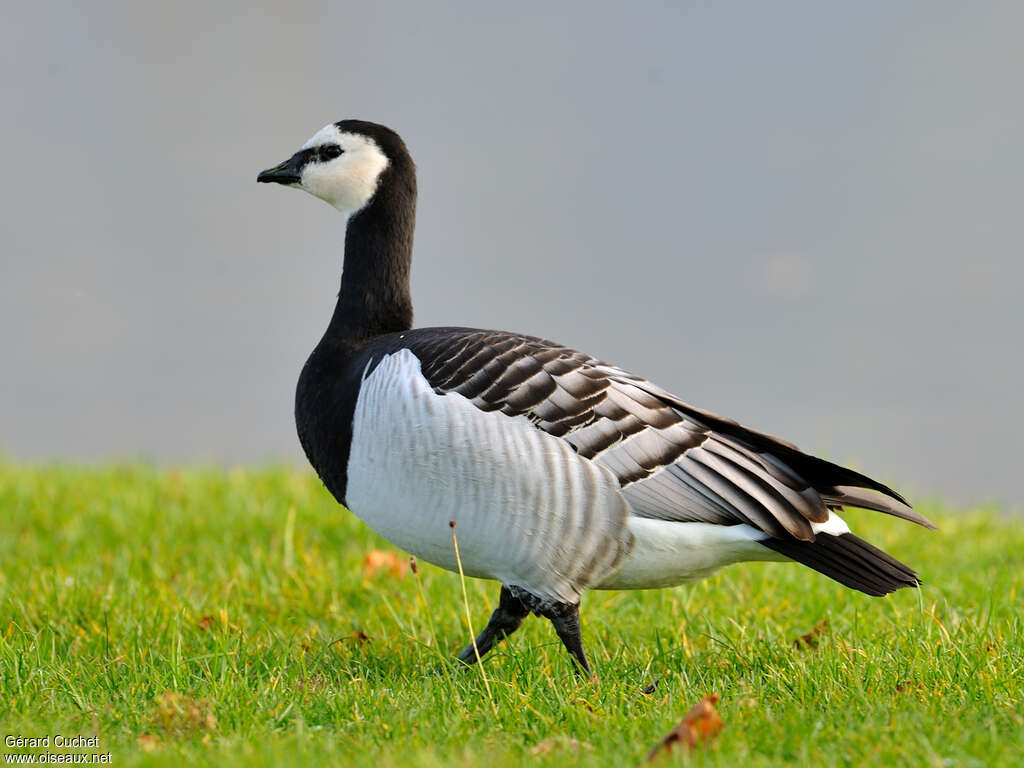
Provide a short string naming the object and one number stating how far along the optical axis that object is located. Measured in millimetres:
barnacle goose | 10945
